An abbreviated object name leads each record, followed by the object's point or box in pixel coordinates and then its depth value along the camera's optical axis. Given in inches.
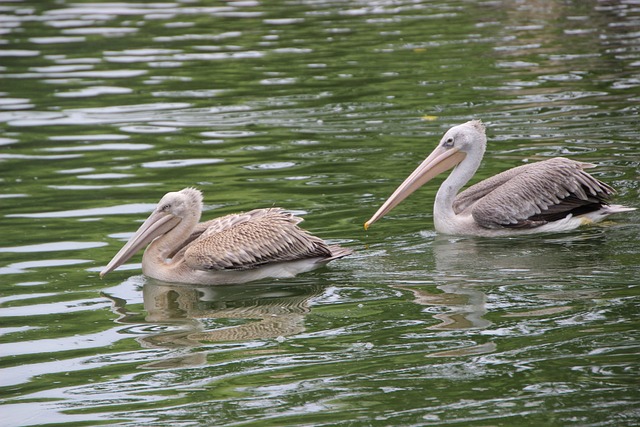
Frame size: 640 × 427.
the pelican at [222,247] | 506.0
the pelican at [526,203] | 553.9
